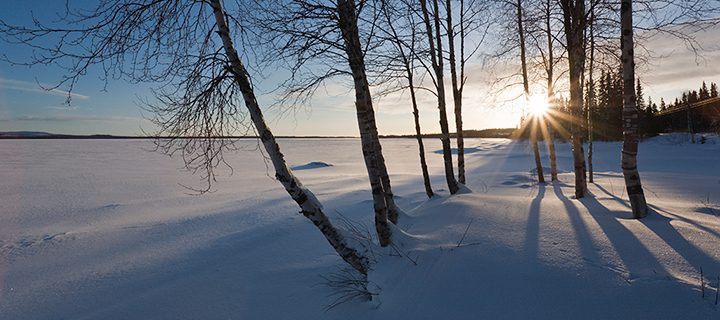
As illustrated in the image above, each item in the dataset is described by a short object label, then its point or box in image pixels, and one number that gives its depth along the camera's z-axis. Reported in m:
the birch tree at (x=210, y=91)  3.51
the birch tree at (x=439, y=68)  8.55
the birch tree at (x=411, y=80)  5.88
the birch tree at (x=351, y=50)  4.02
